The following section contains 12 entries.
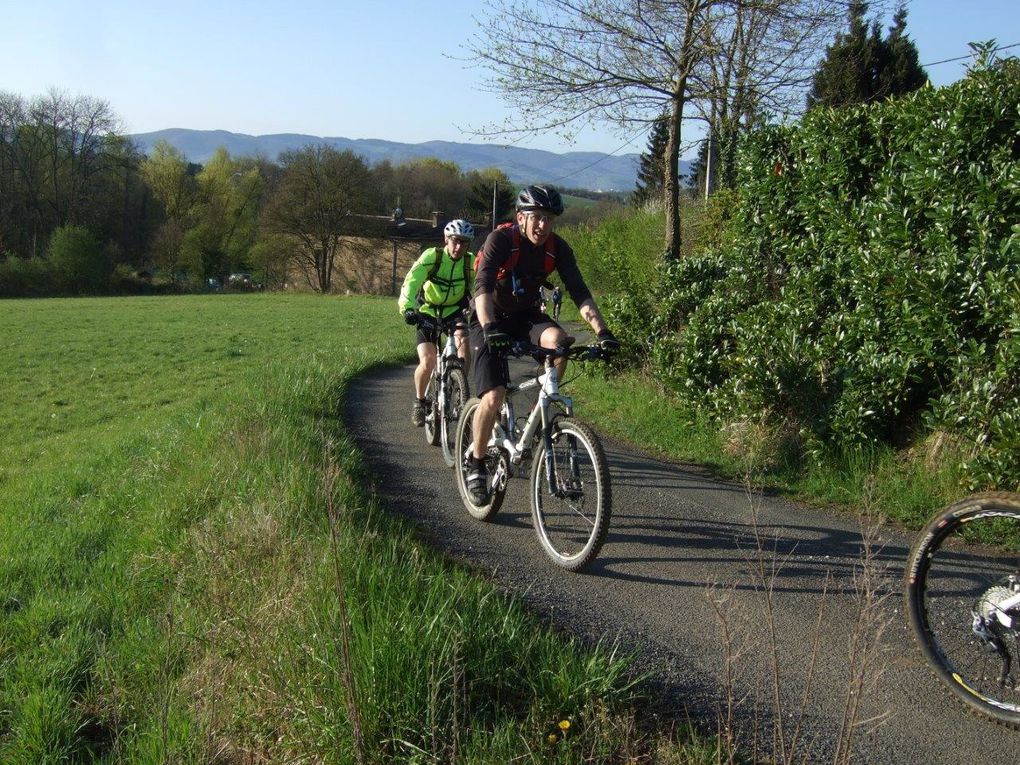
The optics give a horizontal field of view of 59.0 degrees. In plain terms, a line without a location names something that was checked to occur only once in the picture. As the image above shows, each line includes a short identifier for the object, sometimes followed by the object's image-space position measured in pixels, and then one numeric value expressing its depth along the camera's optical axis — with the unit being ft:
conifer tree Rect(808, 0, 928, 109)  71.87
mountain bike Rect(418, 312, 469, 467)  26.13
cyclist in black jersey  18.89
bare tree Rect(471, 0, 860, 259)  37.32
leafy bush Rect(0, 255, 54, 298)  209.87
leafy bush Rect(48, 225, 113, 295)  217.77
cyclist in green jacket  27.40
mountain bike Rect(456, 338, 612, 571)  16.66
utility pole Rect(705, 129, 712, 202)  60.99
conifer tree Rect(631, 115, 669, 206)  43.29
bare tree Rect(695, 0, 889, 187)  37.22
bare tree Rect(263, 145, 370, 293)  218.38
